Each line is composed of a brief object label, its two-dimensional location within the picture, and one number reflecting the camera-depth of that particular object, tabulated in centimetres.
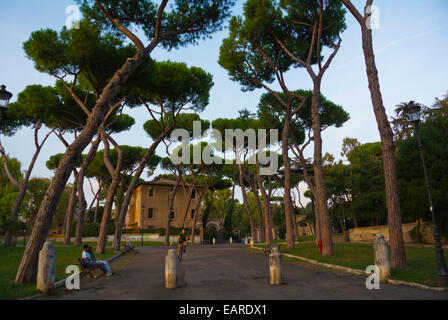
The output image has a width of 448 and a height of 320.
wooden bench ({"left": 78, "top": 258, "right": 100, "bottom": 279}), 942
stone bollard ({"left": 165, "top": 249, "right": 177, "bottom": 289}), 757
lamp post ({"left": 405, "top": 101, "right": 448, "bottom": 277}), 748
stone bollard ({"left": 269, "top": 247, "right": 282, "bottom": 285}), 783
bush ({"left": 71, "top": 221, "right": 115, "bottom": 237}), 4019
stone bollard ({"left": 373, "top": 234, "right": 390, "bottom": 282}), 813
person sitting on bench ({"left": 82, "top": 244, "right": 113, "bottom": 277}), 949
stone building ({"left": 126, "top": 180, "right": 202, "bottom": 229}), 4731
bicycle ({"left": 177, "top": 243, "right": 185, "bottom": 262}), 1526
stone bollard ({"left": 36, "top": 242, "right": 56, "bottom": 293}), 704
